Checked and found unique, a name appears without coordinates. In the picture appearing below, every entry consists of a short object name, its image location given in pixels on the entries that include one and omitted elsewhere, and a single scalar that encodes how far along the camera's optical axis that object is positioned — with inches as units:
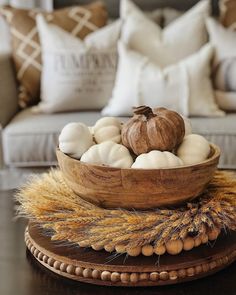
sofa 81.8
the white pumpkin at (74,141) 39.4
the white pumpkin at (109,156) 37.5
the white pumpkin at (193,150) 38.1
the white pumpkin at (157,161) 36.4
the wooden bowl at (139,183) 36.1
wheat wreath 35.5
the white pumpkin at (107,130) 40.9
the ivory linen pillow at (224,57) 91.3
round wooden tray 34.6
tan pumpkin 38.4
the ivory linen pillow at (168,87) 86.8
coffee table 34.3
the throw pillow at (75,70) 92.2
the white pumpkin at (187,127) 42.1
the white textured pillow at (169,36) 96.0
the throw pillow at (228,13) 98.1
